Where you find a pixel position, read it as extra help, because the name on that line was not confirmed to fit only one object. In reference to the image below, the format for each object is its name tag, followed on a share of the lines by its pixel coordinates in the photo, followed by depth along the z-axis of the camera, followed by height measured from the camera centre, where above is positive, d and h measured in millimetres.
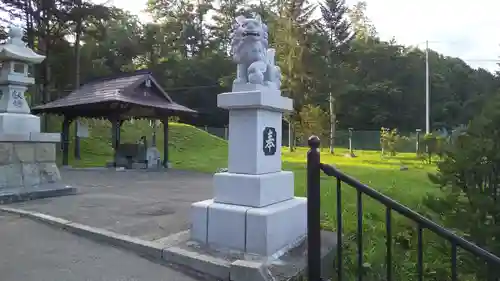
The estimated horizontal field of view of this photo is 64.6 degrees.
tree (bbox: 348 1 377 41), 32469 +10028
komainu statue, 3527 +825
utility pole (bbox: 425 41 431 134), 22019 +2484
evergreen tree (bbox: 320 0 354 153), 25516 +7367
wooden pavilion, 12047 +1210
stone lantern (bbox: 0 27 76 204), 5922 +37
